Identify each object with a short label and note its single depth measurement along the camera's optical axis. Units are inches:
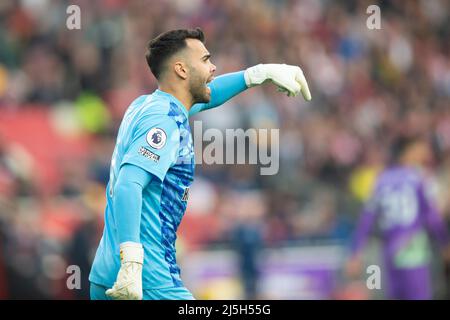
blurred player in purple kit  892.0
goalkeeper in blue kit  427.2
